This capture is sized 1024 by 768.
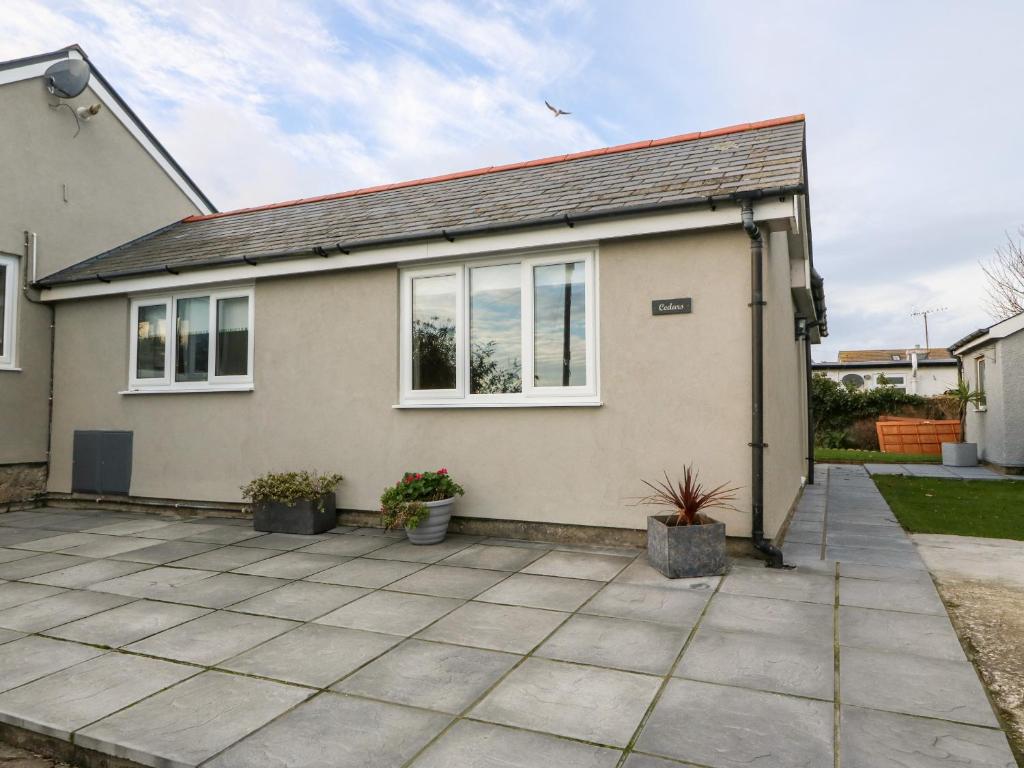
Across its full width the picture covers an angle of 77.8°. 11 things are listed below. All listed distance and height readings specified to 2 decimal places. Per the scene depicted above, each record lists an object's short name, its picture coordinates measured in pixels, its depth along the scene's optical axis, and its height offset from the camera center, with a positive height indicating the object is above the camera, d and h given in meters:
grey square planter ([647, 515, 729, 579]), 4.75 -1.03
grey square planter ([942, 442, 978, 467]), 14.85 -0.92
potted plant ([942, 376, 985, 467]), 14.86 -0.80
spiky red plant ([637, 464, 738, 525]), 5.00 -0.70
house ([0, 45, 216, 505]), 8.52 +2.94
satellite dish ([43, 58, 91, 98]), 9.02 +4.75
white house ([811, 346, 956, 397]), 31.42 +2.22
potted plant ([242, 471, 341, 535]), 6.57 -0.96
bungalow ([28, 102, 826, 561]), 5.49 +0.74
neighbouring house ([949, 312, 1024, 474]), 13.16 +0.44
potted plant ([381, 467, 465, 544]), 5.85 -0.87
